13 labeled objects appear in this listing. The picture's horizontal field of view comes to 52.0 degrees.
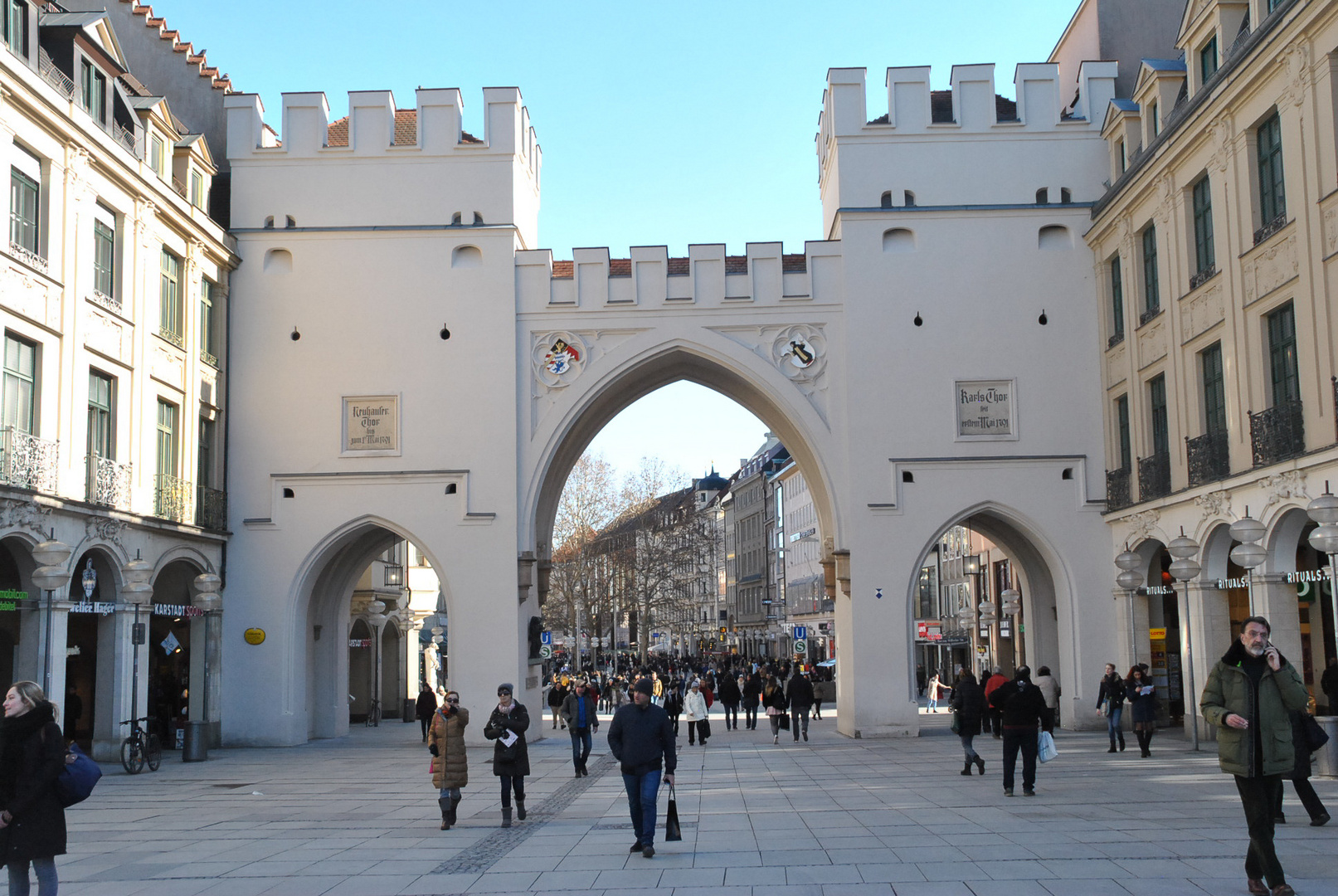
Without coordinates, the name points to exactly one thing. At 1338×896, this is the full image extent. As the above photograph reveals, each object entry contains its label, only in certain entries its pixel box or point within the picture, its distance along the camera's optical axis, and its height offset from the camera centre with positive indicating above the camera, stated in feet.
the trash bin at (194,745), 76.59 -6.65
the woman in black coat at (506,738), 44.29 -3.90
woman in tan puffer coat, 42.91 -4.15
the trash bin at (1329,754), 50.72 -5.55
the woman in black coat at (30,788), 24.63 -2.85
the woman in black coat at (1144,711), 65.46 -4.98
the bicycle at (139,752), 68.23 -6.25
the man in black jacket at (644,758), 36.40 -3.75
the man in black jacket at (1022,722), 47.57 -3.89
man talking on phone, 26.68 -2.34
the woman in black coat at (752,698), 102.53 -6.16
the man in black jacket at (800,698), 83.61 -5.13
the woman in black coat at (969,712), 57.00 -4.20
